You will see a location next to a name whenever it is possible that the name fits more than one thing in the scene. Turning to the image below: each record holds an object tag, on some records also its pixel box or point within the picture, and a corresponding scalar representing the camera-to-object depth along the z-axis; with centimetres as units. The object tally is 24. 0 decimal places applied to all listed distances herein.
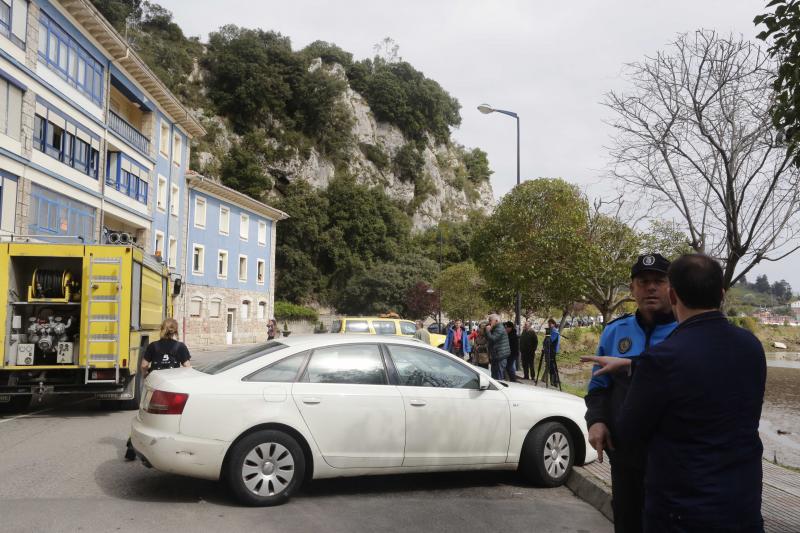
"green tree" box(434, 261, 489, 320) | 5591
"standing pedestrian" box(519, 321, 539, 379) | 1844
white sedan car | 568
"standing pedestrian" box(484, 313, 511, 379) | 1486
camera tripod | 1634
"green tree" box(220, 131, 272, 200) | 6397
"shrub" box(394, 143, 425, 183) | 8644
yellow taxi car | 1884
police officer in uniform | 349
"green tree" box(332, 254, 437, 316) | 6272
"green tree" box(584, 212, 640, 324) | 2166
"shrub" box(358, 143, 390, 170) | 8275
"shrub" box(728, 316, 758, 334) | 5426
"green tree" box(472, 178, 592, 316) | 2167
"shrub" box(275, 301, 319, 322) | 5628
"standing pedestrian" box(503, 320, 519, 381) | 1659
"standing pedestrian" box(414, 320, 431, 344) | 1847
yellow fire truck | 1074
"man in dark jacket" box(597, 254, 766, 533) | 243
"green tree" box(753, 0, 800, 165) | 492
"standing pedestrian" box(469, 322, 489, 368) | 1738
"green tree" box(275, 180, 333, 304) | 6181
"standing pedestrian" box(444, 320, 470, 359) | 2139
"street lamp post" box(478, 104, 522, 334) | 2012
